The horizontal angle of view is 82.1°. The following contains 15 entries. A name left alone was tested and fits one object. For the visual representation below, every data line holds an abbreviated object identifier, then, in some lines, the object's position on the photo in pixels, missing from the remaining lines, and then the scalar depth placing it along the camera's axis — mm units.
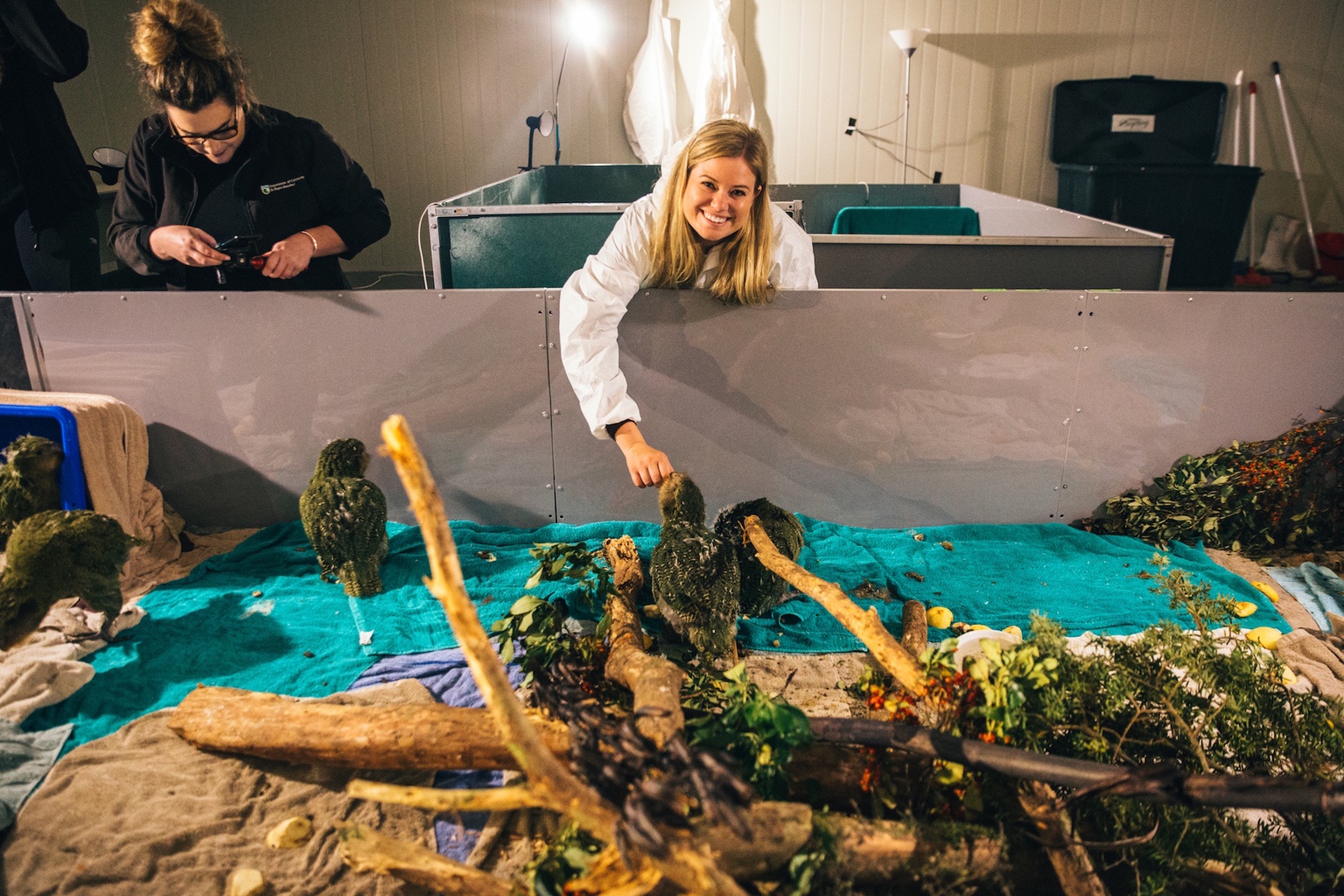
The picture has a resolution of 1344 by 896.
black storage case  5621
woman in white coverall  2252
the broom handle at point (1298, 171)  6146
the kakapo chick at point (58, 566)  1792
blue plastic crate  2266
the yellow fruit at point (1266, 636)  1903
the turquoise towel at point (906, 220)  4414
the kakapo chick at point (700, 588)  1880
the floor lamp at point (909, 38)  5863
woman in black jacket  2324
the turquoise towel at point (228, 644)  1842
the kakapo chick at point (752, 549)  2184
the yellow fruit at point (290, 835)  1448
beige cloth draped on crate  2334
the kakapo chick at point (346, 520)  2203
